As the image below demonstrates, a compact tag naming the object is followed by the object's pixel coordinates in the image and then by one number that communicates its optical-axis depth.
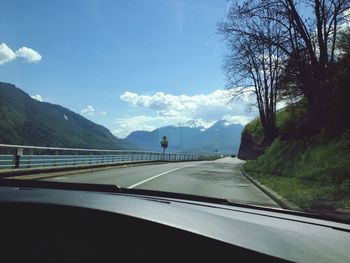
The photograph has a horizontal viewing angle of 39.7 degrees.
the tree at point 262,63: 25.19
